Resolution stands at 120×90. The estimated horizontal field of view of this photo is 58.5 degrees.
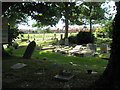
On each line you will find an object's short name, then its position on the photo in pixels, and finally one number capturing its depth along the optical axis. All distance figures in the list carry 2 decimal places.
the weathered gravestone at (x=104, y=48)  10.44
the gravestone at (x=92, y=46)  10.99
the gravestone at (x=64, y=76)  3.62
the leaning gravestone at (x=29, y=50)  7.03
